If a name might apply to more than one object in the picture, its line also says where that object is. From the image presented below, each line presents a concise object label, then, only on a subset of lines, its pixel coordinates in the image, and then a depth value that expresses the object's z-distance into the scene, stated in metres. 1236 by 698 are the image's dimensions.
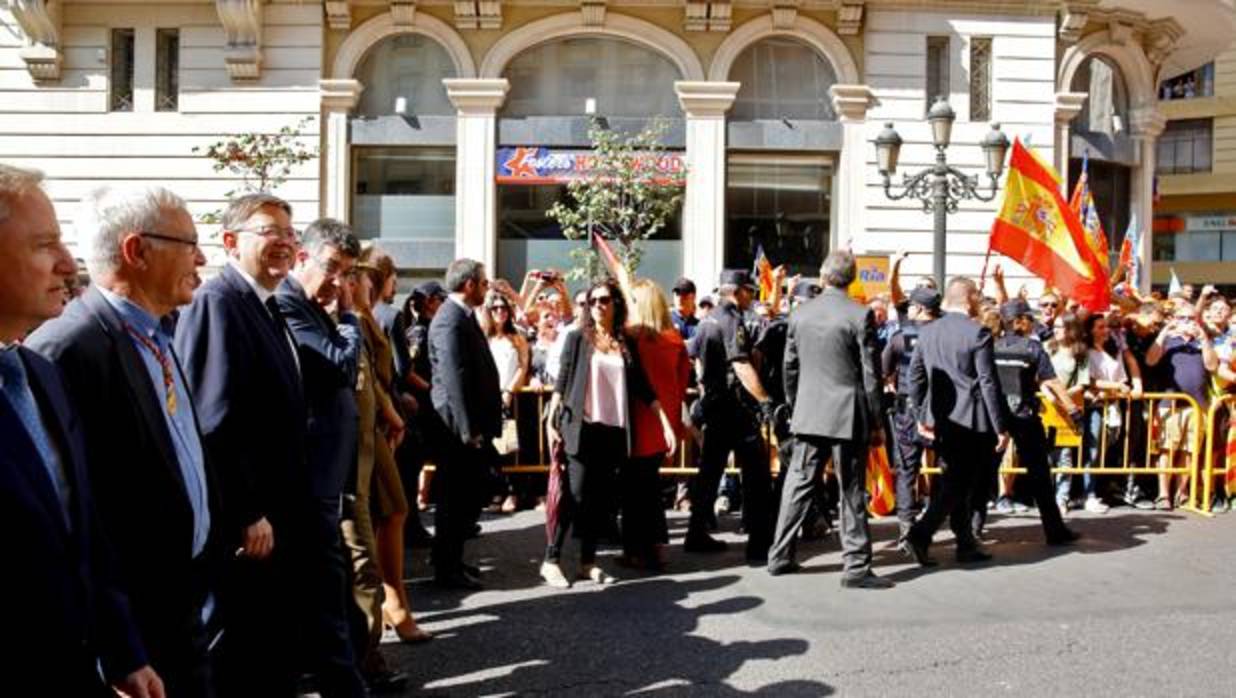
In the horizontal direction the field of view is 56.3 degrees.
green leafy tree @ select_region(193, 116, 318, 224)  20.66
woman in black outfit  7.47
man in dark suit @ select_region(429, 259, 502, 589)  7.12
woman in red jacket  7.84
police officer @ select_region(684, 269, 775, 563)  8.46
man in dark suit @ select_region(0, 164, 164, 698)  1.99
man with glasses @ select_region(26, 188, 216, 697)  2.87
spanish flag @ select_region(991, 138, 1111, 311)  11.59
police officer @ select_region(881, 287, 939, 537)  8.75
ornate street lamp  13.91
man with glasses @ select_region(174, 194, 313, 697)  3.80
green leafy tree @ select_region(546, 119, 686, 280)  20.95
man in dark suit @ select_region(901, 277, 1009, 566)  8.07
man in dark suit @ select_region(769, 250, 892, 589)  7.43
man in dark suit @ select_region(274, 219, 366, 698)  4.32
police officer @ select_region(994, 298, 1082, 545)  8.81
